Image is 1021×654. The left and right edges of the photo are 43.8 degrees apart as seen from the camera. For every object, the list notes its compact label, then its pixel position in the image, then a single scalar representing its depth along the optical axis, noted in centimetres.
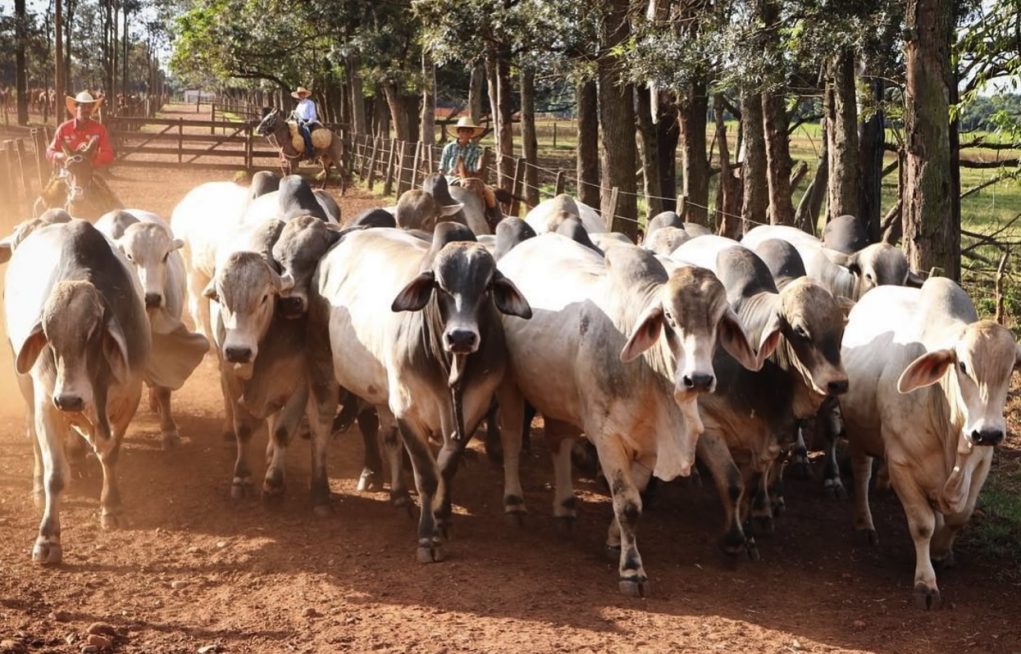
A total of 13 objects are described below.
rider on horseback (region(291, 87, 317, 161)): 2522
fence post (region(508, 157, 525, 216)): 1903
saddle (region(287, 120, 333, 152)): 2530
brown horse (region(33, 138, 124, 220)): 1320
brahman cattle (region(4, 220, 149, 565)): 639
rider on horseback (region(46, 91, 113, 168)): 1345
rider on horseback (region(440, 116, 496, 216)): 1567
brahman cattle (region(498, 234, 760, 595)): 593
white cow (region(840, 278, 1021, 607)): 595
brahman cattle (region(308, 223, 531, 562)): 633
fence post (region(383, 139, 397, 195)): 2594
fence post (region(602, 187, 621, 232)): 1431
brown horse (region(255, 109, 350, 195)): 2438
